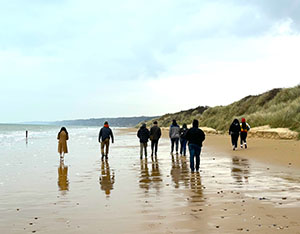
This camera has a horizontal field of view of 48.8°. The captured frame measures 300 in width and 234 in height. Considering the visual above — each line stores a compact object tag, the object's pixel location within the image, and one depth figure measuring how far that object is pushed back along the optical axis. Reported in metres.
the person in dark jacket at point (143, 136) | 18.16
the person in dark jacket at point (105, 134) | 18.23
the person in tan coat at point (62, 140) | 18.12
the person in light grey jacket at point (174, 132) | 19.33
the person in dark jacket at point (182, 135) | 18.83
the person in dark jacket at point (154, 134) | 18.89
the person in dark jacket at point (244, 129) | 21.60
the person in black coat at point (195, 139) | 12.68
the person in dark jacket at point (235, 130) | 20.81
